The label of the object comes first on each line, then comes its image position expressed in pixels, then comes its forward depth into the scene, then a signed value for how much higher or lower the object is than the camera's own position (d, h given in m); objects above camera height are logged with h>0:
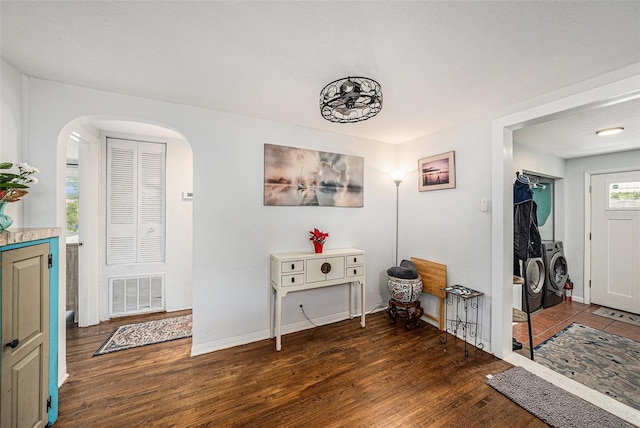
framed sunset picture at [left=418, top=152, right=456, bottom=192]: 2.74 +0.52
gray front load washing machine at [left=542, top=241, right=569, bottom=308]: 3.52 -0.87
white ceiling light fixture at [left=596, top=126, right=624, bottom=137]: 2.63 +0.96
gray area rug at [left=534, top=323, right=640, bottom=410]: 1.93 -1.40
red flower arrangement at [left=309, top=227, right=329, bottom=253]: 2.73 -0.29
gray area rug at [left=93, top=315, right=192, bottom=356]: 2.42 -1.35
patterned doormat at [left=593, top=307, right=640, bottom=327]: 3.14 -1.39
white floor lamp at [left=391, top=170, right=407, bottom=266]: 3.34 +0.50
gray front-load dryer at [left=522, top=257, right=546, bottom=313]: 3.28 -0.94
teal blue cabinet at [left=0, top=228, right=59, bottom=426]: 1.17 -0.55
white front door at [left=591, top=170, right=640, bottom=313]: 3.34 -0.37
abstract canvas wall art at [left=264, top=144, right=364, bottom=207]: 2.68 +0.44
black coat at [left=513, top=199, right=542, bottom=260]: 2.41 -0.18
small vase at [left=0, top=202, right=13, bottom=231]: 1.30 -0.04
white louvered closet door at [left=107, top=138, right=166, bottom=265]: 3.03 +0.15
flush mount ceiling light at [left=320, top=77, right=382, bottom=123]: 1.68 +0.85
